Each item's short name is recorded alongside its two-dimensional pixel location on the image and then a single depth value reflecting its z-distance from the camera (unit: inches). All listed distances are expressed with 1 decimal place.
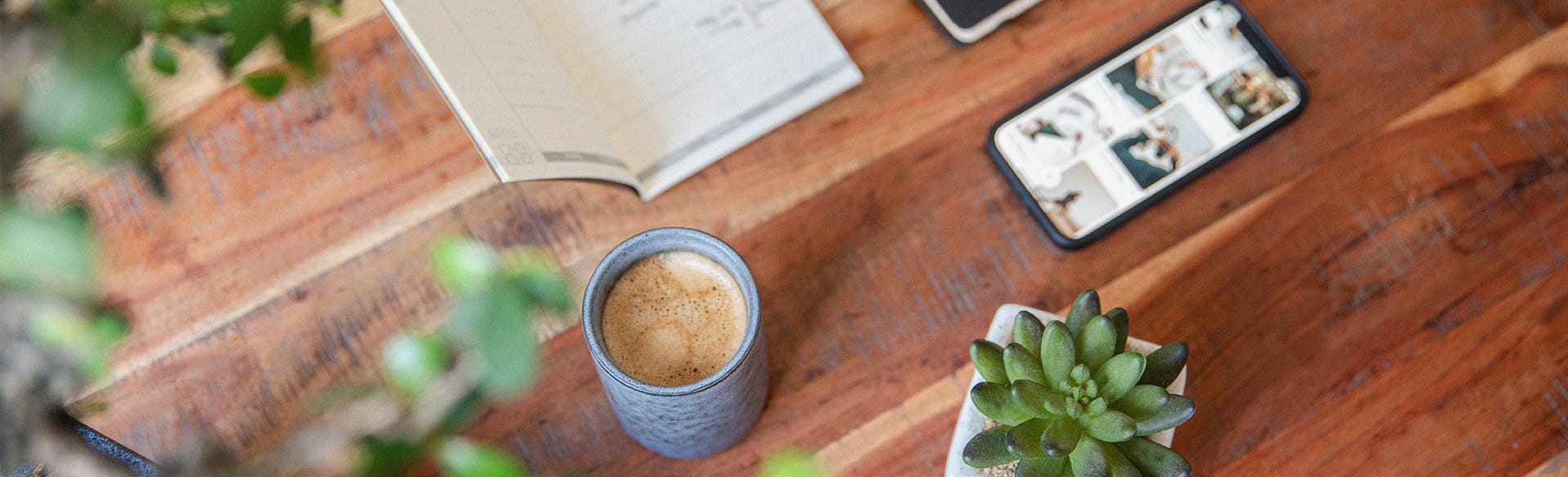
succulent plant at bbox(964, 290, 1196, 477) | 21.6
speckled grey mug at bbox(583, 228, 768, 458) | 21.5
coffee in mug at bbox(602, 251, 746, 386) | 24.0
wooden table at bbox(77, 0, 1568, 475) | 27.9
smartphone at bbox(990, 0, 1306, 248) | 29.2
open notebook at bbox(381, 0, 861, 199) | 28.4
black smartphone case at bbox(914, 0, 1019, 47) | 30.9
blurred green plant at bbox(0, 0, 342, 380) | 11.0
